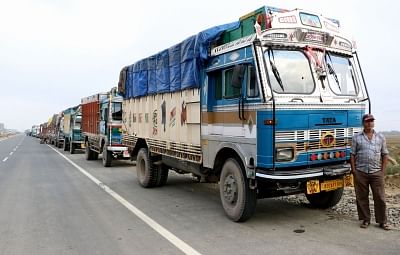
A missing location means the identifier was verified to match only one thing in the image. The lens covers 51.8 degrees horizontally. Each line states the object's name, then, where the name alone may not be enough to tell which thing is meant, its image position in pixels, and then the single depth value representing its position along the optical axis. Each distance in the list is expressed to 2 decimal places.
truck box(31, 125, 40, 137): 93.00
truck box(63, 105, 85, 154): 26.59
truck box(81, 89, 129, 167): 16.89
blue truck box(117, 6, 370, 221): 6.16
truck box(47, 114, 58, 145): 40.35
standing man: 6.34
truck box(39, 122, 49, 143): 49.41
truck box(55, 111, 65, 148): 34.26
